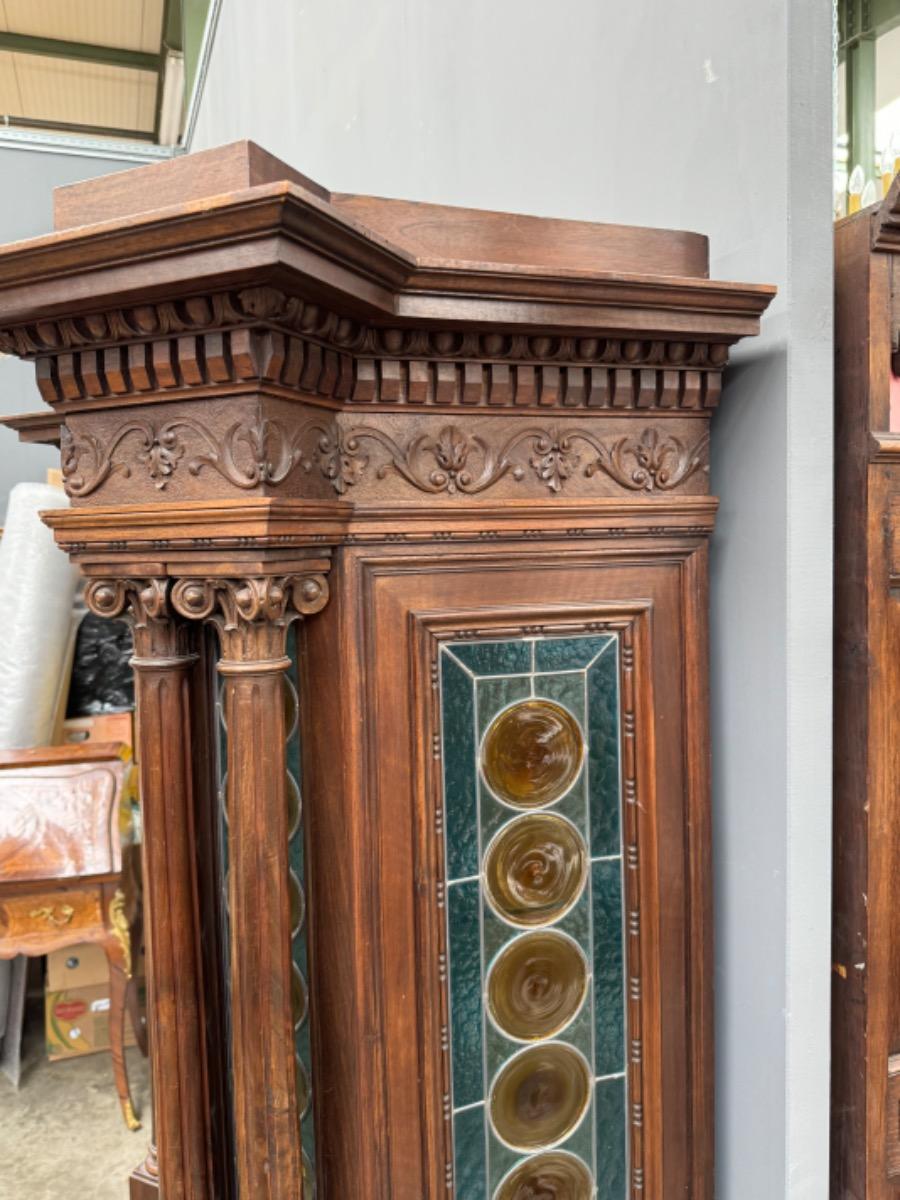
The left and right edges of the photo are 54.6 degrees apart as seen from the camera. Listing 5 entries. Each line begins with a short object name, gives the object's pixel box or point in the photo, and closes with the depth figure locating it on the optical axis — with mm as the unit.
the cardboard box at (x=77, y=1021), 2295
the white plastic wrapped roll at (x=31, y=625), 2334
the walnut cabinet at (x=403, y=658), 675
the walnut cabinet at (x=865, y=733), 864
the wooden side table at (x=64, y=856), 1933
